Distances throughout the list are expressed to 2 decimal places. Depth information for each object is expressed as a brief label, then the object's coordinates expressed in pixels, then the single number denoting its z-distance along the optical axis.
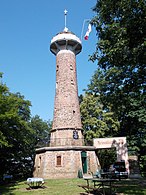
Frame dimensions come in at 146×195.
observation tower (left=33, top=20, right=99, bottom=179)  20.86
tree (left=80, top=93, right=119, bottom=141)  27.95
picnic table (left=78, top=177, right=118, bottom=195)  8.90
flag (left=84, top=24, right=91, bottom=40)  16.55
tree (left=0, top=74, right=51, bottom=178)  16.59
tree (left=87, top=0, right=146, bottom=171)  8.99
